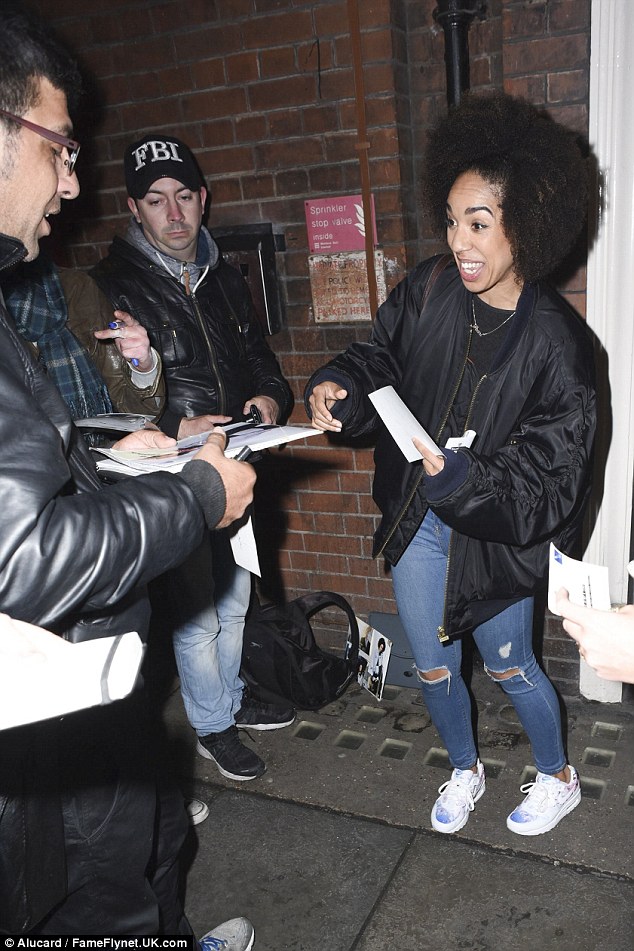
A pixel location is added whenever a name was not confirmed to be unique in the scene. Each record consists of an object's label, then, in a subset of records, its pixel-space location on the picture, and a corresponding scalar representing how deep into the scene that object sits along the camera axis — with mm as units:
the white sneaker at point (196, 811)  2768
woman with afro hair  2125
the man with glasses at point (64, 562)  1309
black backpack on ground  3262
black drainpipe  2799
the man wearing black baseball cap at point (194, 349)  2855
